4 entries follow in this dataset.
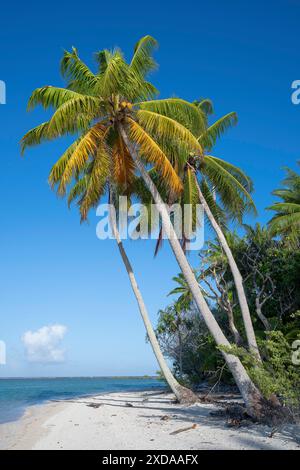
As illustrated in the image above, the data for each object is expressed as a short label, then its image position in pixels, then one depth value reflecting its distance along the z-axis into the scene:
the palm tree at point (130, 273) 17.27
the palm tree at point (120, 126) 13.97
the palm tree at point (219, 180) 16.58
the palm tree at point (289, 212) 21.11
